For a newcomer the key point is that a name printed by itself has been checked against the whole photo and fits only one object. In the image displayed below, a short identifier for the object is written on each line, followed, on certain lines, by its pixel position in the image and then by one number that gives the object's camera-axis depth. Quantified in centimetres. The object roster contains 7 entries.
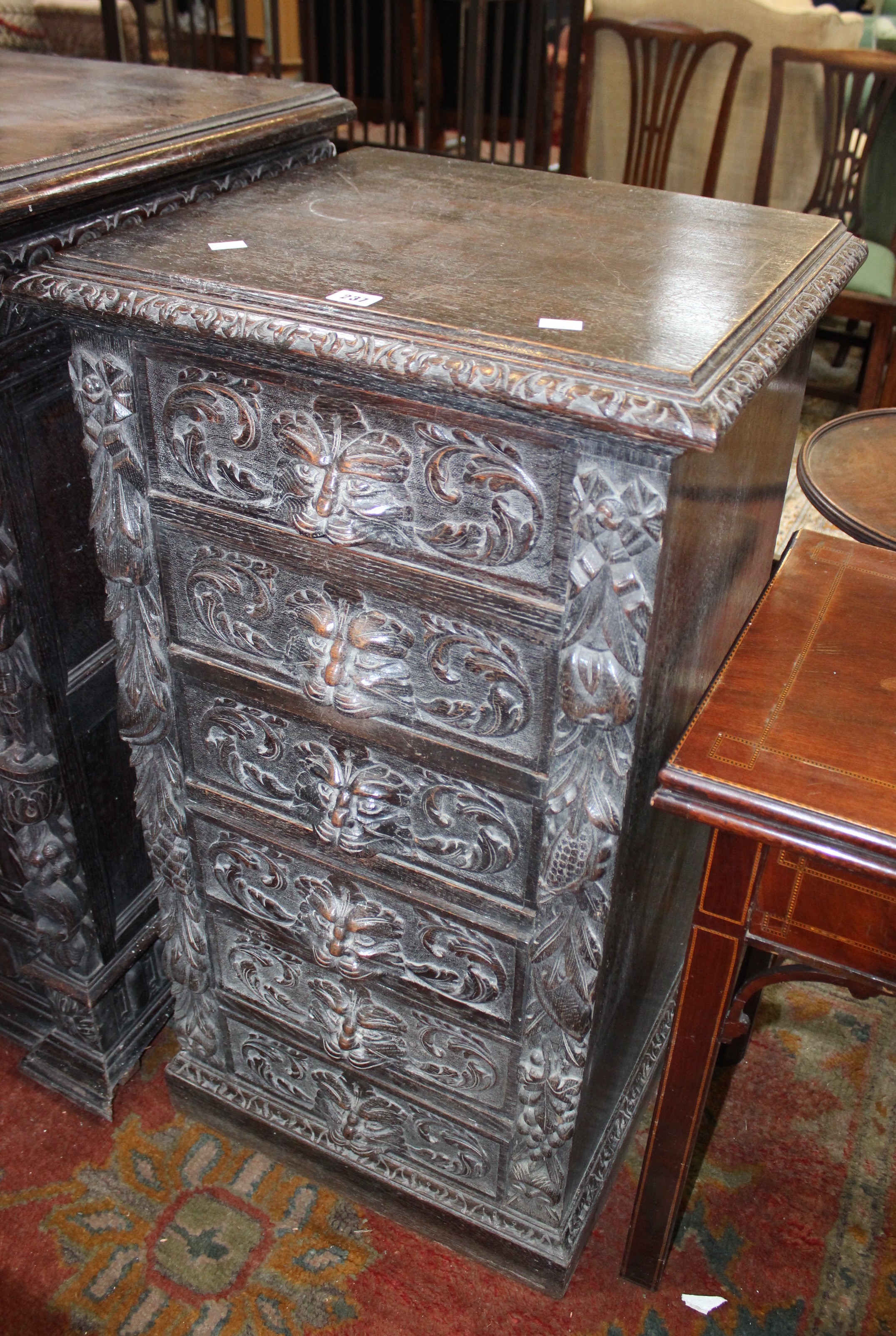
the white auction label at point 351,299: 95
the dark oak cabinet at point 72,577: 115
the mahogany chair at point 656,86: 342
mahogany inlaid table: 98
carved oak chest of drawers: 92
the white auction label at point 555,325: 92
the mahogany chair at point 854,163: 317
